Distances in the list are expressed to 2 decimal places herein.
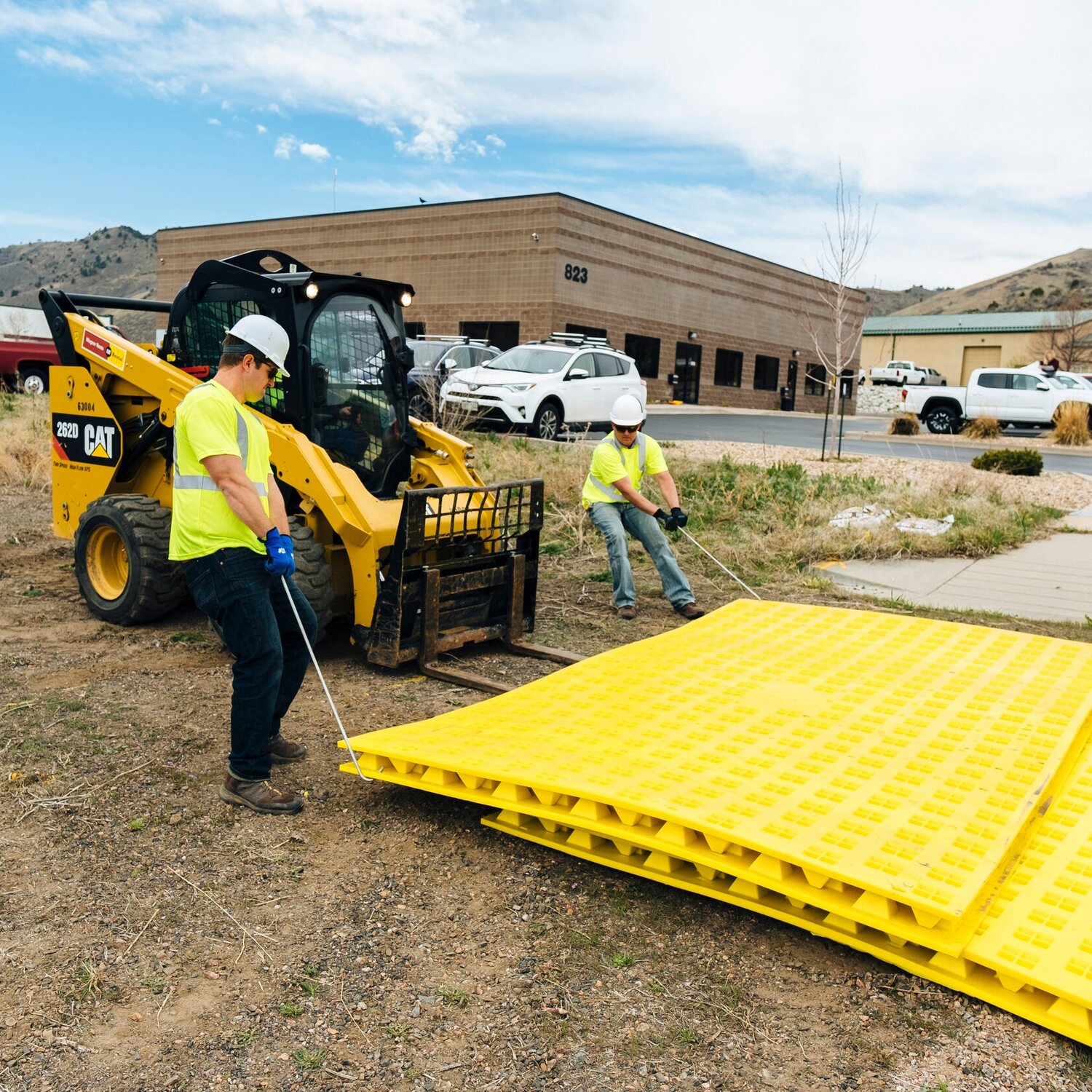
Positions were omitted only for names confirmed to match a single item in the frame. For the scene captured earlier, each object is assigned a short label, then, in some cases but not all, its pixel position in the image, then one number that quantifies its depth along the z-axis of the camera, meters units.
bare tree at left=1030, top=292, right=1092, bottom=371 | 48.41
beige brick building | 33.00
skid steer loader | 6.01
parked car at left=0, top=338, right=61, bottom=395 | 24.09
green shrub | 15.74
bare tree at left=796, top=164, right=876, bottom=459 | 42.31
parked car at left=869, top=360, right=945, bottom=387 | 46.41
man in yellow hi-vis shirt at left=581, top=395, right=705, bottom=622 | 7.78
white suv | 16.84
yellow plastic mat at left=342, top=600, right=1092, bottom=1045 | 3.24
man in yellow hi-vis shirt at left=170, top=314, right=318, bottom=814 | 4.05
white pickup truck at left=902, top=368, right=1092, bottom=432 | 26.58
